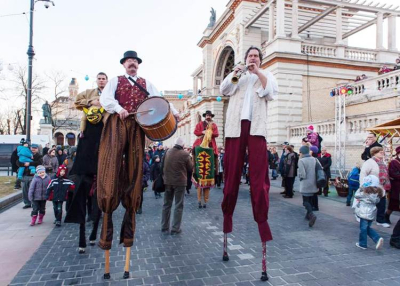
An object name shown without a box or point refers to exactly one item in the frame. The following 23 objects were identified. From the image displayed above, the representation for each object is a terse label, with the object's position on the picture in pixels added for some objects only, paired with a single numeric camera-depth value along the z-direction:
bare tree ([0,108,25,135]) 46.99
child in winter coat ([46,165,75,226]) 6.28
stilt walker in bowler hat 3.40
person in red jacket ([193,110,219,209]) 8.50
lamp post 12.91
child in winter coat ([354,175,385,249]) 4.88
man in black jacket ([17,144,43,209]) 8.34
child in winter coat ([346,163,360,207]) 8.58
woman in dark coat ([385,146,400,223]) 6.59
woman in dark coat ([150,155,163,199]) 10.55
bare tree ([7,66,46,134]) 31.25
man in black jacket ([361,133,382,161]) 8.07
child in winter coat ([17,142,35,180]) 8.69
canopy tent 8.12
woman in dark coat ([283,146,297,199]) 10.52
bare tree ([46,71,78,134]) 31.53
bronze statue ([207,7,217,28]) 37.61
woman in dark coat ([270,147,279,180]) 14.90
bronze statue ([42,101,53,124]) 24.69
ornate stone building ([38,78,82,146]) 25.69
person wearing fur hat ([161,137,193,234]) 5.80
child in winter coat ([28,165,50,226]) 6.57
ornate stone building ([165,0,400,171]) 16.00
